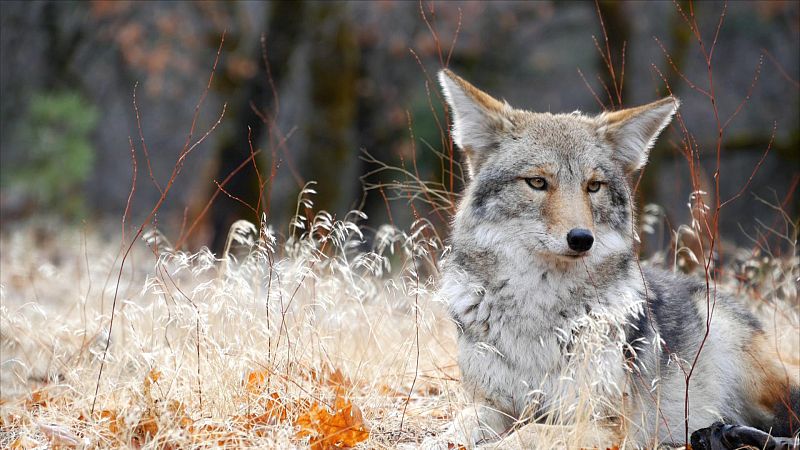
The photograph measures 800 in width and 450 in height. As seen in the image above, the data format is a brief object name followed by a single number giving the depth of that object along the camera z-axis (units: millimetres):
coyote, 8328
